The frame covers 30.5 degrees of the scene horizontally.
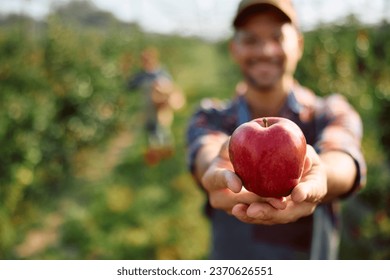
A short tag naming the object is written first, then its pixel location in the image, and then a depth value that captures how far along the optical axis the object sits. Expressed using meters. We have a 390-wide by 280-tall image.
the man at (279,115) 0.72
